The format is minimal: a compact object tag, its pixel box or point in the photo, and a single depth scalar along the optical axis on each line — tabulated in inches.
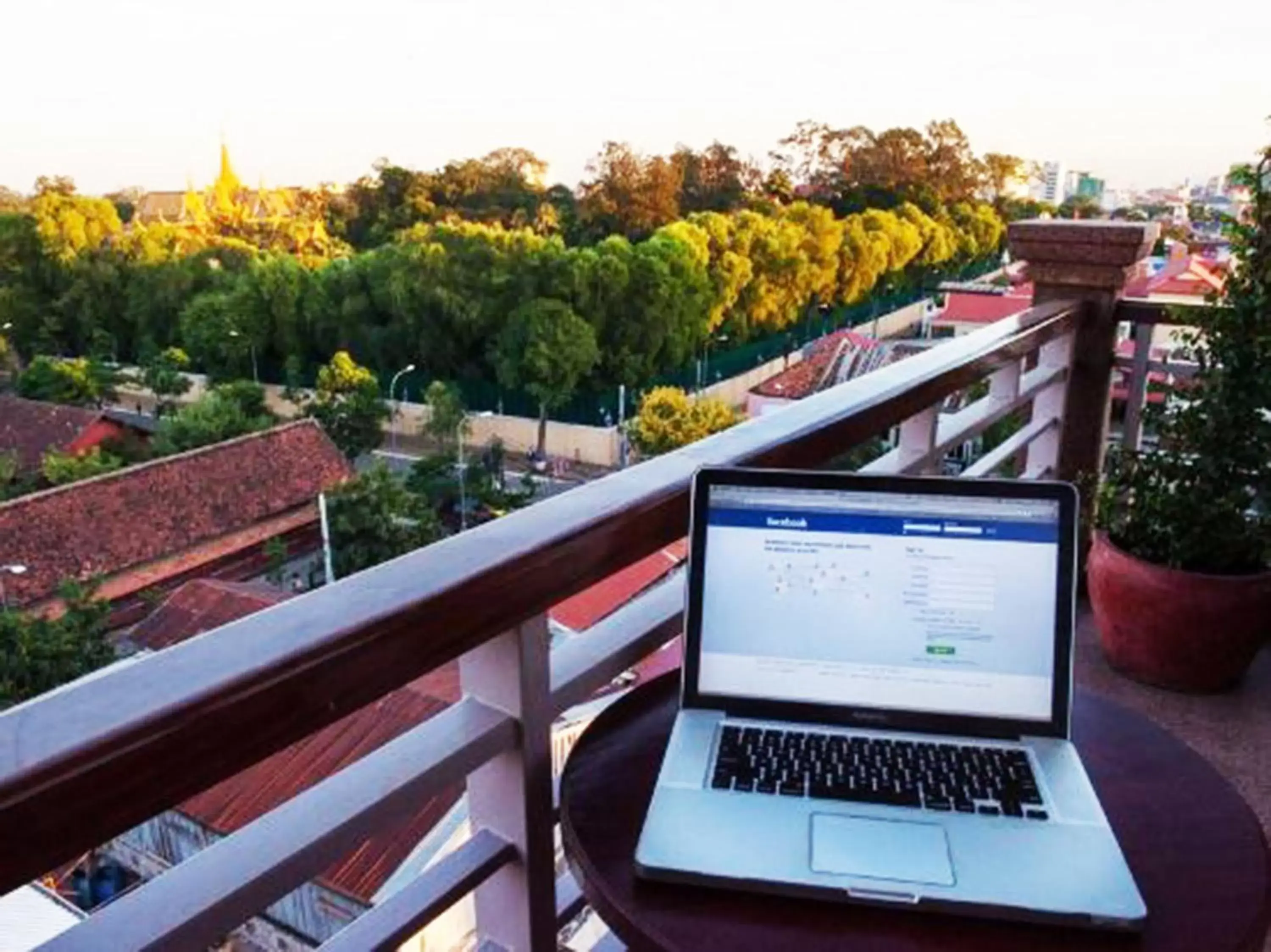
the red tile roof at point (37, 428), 665.0
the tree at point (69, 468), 595.5
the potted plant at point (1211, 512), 76.3
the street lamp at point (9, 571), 446.9
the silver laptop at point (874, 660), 31.4
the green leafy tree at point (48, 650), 361.7
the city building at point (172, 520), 483.5
